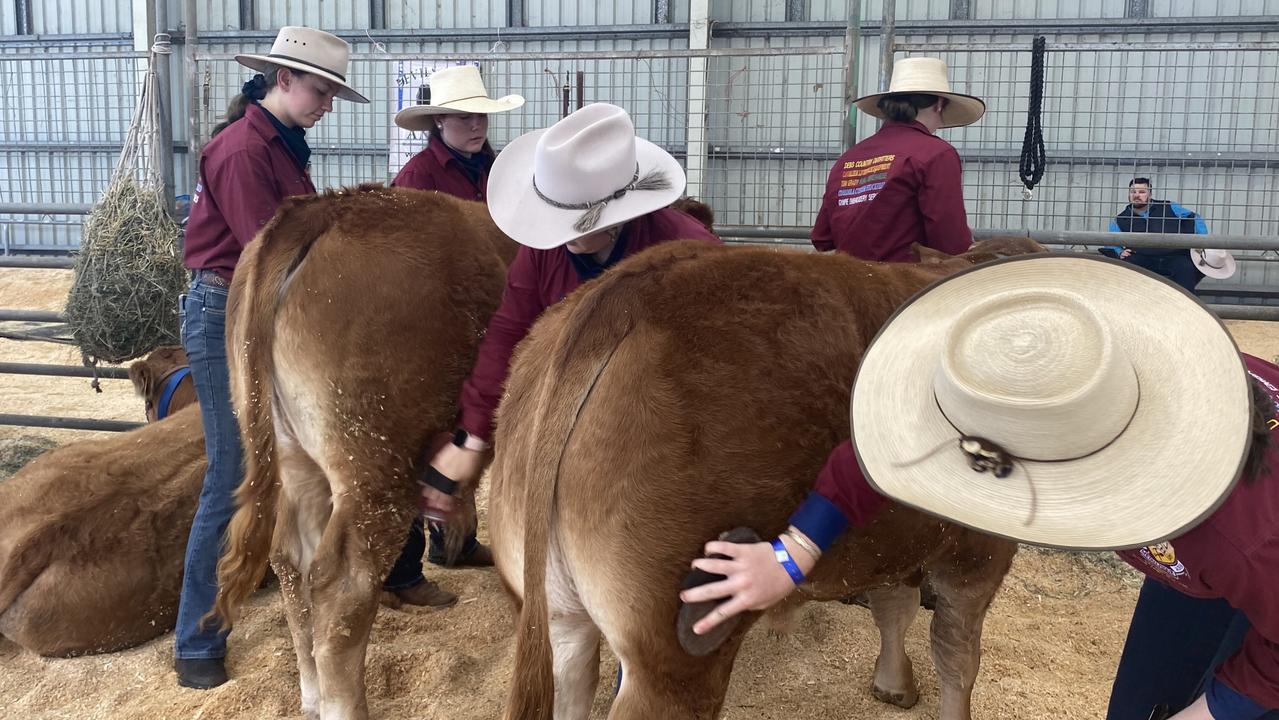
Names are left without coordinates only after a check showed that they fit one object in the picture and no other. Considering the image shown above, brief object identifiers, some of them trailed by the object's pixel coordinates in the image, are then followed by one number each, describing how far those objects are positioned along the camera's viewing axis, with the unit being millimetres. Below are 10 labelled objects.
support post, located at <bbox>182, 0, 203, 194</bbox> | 5949
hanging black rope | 5133
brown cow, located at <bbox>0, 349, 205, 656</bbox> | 3674
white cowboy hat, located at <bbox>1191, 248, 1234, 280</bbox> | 6117
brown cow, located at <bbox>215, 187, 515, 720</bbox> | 2992
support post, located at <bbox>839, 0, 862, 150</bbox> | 5363
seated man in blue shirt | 6445
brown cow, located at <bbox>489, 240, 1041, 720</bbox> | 1936
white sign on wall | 6160
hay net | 5363
